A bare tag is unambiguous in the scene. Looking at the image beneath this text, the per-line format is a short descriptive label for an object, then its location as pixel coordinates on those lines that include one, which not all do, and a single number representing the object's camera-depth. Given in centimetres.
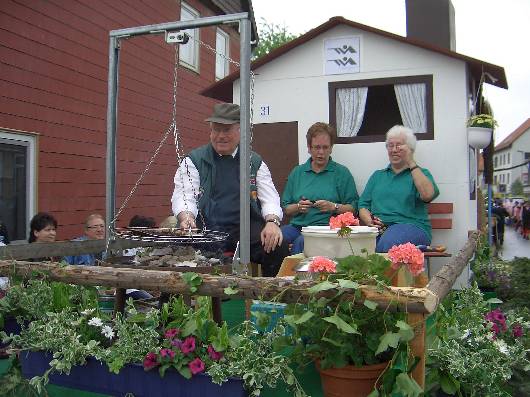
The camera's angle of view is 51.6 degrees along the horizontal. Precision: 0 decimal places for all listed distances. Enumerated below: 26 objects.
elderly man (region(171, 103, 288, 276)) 351
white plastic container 296
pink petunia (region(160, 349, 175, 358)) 219
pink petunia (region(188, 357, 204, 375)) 212
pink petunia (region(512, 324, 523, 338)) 269
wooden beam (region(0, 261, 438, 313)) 188
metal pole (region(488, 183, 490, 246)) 763
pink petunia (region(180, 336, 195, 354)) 218
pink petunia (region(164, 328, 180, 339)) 224
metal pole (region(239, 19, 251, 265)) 267
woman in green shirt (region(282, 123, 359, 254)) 412
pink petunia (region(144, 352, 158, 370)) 221
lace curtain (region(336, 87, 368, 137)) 480
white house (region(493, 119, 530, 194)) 5781
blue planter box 213
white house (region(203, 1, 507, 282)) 452
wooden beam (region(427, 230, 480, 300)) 216
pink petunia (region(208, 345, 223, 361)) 215
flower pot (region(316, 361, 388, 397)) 198
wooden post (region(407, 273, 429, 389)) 191
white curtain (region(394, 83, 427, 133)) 462
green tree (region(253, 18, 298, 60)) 3106
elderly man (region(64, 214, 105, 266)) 495
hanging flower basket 432
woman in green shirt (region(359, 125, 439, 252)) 395
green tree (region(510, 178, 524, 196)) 5406
